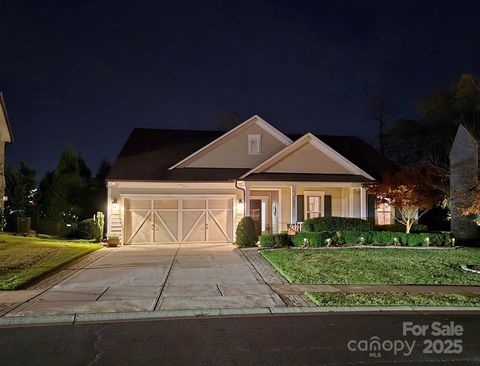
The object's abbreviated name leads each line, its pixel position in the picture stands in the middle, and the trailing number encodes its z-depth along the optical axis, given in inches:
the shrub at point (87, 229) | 1025.2
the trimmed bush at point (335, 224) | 792.3
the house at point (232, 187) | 897.5
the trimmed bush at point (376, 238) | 767.7
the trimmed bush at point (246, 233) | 793.6
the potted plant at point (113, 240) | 838.5
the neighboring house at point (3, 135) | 1002.7
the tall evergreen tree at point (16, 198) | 1284.7
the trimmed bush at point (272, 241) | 756.6
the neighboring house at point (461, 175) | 856.3
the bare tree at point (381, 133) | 1700.3
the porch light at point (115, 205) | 888.3
